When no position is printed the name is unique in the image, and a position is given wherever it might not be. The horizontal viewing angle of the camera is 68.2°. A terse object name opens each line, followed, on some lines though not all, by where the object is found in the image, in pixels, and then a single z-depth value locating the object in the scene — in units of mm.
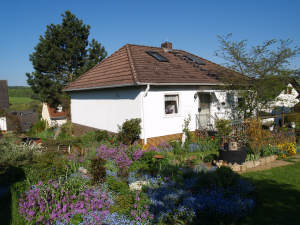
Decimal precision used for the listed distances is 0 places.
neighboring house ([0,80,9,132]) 37059
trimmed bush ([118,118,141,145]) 10648
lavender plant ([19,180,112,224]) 4379
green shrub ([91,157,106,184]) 6176
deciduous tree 11344
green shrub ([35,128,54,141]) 18106
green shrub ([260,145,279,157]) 9039
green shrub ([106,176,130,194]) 5484
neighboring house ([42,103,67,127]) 27466
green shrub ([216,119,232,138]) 10070
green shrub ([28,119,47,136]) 22047
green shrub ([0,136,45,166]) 7405
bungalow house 11102
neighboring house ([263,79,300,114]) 11629
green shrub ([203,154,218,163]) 8232
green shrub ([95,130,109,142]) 12250
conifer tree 23188
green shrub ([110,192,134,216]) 4706
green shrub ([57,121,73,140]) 17042
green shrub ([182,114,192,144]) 11713
